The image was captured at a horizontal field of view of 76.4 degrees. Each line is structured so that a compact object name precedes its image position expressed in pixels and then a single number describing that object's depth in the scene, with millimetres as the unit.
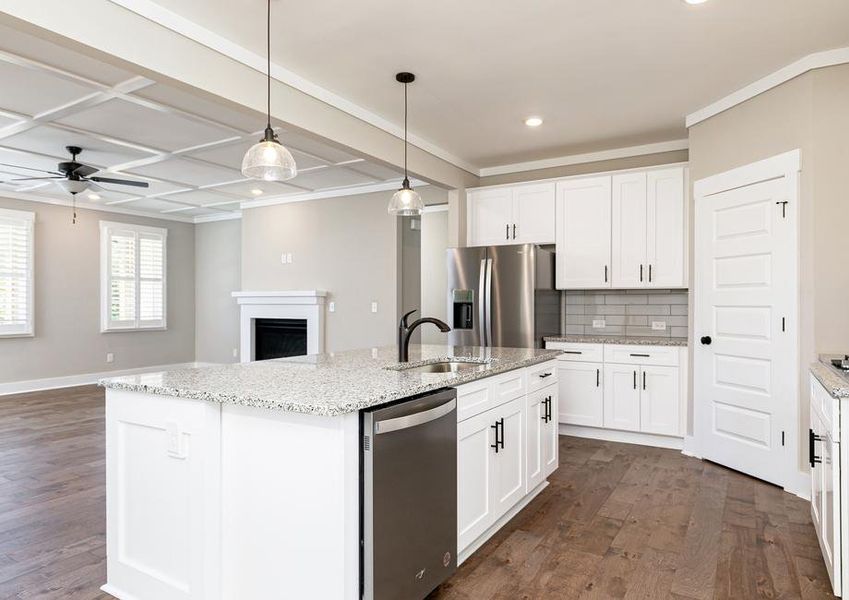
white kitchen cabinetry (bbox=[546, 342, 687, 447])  4398
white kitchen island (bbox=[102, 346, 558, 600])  1767
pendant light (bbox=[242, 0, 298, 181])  2416
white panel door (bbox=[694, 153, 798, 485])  3414
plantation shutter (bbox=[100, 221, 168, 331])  7809
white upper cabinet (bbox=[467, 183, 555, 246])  5094
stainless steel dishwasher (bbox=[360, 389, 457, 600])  1797
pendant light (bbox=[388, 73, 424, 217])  3412
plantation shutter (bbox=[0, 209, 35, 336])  6731
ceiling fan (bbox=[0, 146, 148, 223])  5012
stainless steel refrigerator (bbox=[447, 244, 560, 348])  4762
